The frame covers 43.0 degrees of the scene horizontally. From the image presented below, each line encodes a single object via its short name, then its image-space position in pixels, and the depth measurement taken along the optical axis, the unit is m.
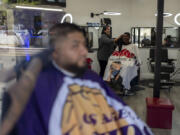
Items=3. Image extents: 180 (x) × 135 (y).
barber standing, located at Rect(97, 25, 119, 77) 4.47
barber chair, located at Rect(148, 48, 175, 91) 5.03
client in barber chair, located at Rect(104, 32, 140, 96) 4.45
